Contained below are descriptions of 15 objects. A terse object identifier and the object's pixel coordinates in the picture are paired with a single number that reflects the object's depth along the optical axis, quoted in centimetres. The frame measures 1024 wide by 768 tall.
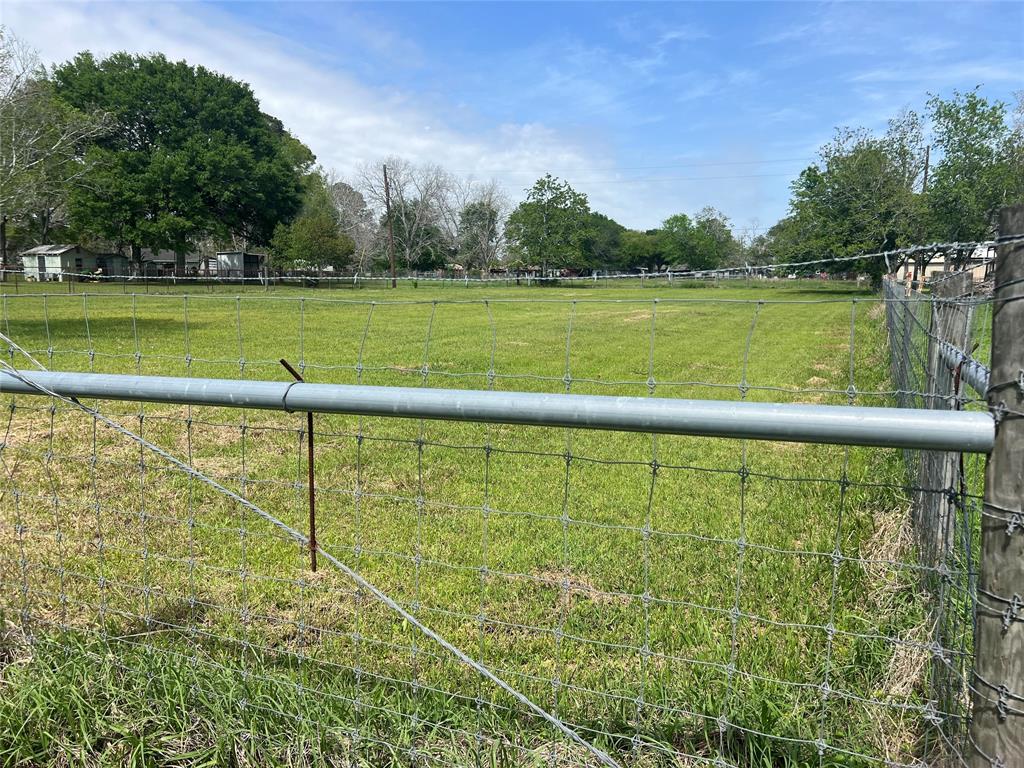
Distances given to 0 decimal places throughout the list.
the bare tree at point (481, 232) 7931
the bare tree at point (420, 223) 7075
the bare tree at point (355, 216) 7150
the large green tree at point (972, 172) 4478
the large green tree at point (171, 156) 4544
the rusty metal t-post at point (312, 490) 222
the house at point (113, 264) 5784
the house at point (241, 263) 5791
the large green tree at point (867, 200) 4594
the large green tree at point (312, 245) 4981
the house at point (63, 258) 5909
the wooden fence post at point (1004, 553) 139
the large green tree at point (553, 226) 6988
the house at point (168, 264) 5222
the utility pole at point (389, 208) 5246
